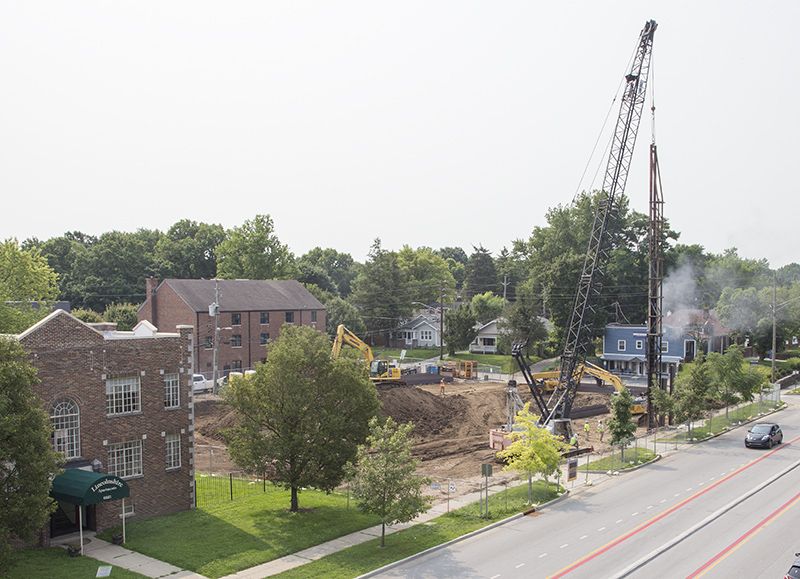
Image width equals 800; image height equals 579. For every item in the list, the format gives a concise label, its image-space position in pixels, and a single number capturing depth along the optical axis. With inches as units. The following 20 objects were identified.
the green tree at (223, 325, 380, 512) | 1032.2
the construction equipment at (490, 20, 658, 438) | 1720.0
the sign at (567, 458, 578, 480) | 1262.3
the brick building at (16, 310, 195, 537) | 959.0
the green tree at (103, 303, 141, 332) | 3093.0
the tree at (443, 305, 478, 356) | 3543.3
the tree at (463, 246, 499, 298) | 5226.4
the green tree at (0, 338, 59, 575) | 721.6
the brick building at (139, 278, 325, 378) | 2593.5
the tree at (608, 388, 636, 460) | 1485.0
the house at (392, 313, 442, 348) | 3996.1
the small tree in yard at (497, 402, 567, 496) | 1124.5
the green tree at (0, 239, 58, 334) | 1929.1
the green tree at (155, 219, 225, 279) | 4389.8
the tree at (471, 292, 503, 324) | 4005.9
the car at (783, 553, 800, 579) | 662.5
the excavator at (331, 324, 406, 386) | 2160.2
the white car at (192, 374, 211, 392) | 2345.4
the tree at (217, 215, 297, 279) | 3695.9
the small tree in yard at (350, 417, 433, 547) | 890.1
